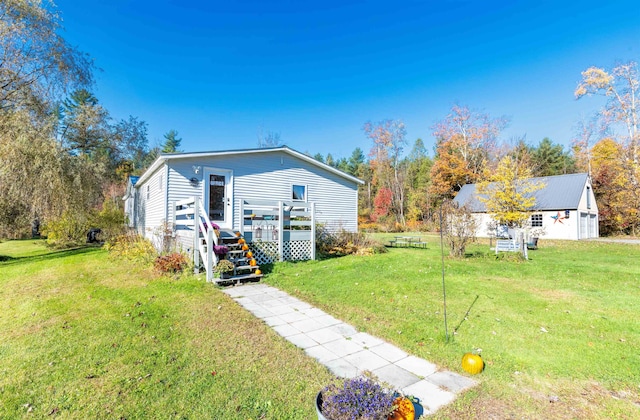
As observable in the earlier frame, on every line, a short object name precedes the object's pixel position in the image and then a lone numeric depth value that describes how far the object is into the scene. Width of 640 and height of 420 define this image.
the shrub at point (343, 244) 11.33
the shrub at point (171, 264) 7.44
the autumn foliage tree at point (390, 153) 32.72
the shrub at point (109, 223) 15.70
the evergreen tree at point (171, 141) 39.63
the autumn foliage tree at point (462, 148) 28.52
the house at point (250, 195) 9.04
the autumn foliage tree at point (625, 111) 20.39
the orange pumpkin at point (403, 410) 2.11
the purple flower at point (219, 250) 7.05
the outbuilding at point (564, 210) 19.66
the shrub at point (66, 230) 14.53
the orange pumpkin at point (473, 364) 2.99
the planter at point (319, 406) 2.07
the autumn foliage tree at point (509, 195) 16.88
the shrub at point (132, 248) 9.20
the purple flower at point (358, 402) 1.96
